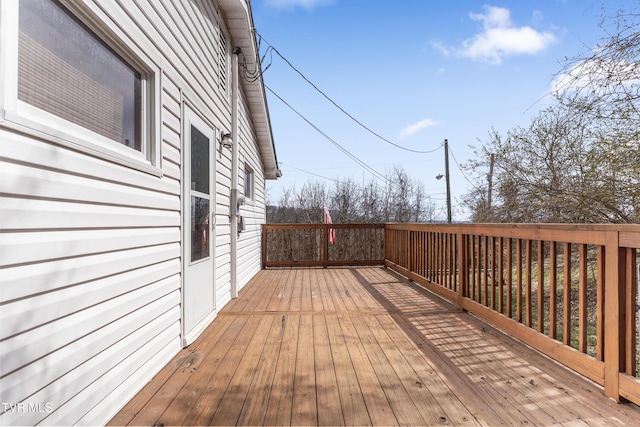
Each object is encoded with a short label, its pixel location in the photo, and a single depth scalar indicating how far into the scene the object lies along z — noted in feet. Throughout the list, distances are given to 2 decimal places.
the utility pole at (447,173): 39.32
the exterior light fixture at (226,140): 13.17
